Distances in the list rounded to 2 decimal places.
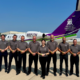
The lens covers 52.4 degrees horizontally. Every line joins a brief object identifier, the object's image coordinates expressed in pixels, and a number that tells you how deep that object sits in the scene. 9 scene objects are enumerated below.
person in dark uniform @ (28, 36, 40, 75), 3.78
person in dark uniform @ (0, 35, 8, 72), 4.22
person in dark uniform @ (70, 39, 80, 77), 3.68
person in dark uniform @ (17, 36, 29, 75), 4.00
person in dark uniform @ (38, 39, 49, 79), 3.51
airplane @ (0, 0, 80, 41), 9.70
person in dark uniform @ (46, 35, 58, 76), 3.87
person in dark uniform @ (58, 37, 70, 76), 3.84
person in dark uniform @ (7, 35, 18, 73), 4.18
